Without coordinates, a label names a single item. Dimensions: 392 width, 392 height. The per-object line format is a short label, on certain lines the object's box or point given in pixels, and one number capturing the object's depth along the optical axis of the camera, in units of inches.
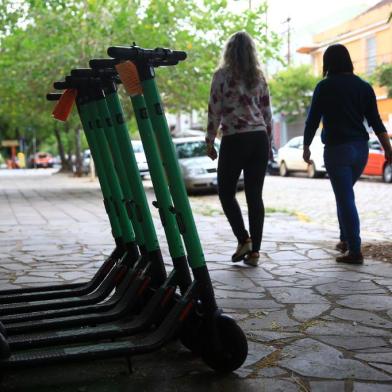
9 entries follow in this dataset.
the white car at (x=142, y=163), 796.4
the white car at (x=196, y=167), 648.4
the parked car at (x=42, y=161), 2522.1
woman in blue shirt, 213.6
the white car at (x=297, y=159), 876.8
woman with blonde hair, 208.8
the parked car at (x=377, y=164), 771.4
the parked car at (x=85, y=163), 1390.9
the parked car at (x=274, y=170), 1060.9
